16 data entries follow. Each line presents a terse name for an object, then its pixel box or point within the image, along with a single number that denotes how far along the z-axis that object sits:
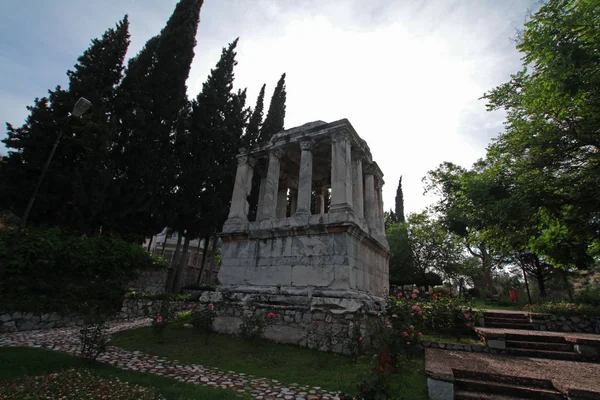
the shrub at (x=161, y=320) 7.80
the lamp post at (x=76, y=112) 8.38
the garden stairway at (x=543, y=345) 6.44
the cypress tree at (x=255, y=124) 22.49
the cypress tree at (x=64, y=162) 12.38
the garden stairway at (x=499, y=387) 4.27
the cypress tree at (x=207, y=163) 17.78
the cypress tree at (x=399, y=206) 42.41
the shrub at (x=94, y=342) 5.52
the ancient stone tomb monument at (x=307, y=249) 7.70
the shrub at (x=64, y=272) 9.87
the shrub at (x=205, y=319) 8.48
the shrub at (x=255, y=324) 7.49
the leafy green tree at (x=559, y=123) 8.45
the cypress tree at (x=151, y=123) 15.25
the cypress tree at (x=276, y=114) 23.14
